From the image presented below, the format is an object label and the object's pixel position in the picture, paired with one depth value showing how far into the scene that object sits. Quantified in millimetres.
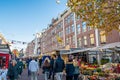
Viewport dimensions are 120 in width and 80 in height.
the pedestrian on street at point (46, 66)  5694
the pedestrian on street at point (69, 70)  4633
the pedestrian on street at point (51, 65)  5798
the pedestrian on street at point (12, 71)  3979
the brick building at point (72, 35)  15105
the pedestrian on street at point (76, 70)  4714
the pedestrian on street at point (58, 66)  4858
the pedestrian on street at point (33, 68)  5556
